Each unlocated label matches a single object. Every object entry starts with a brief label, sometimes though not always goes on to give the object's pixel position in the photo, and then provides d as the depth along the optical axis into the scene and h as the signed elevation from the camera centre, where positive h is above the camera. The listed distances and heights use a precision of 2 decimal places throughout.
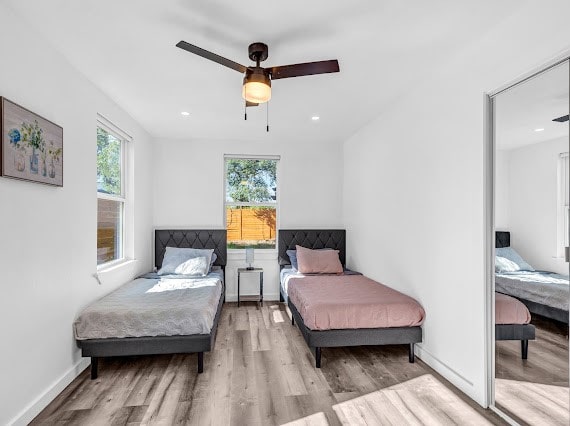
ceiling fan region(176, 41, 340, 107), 2.32 +0.97
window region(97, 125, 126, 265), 3.68 +0.20
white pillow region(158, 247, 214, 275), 4.57 -0.59
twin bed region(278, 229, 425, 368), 3.08 -0.95
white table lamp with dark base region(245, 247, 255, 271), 5.36 -0.68
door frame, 2.39 -0.13
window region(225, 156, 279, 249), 5.72 +0.19
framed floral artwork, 2.05 +0.44
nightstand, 5.27 -1.17
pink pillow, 4.90 -0.70
